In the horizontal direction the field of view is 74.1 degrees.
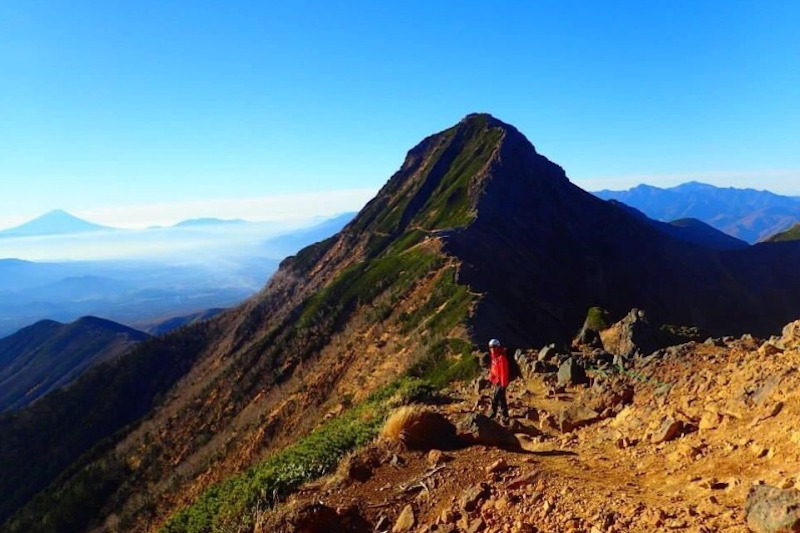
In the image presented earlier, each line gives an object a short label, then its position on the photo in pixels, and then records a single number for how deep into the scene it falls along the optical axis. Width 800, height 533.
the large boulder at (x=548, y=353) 25.73
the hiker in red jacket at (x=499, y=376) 17.47
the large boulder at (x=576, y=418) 15.25
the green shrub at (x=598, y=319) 33.41
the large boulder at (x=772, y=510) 6.77
